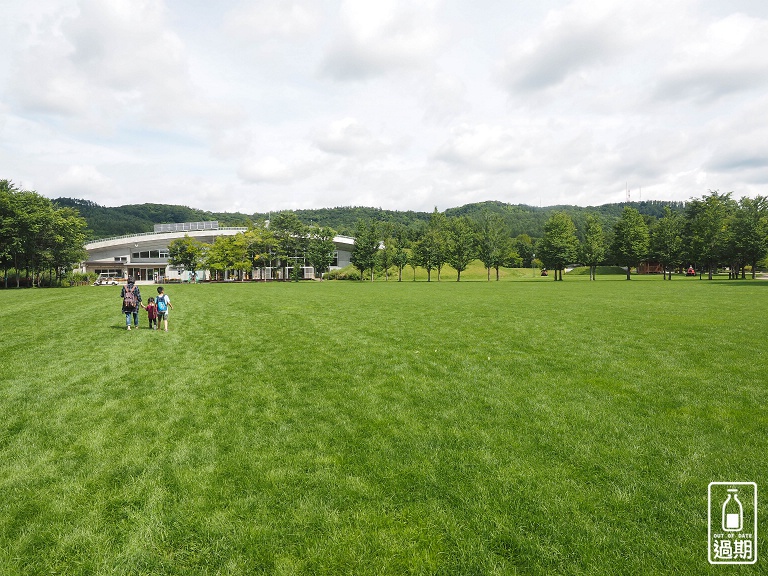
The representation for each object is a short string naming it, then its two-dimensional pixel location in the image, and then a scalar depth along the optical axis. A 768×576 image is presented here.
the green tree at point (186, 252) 62.38
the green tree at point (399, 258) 77.94
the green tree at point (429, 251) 76.44
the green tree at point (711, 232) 59.86
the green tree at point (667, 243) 66.25
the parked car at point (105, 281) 59.19
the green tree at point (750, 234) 50.97
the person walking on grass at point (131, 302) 16.12
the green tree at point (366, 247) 72.38
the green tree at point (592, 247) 71.12
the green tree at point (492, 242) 74.88
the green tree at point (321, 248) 72.06
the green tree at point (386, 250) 74.66
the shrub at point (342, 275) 77.30
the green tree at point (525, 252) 128.88
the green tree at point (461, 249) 74.62
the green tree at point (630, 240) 68.75
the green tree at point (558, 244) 72.10
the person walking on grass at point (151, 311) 16.30
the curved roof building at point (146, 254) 70.81
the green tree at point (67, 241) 48.78
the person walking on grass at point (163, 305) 15.78
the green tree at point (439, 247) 76.38
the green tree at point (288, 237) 70.75
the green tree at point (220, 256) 62.97
